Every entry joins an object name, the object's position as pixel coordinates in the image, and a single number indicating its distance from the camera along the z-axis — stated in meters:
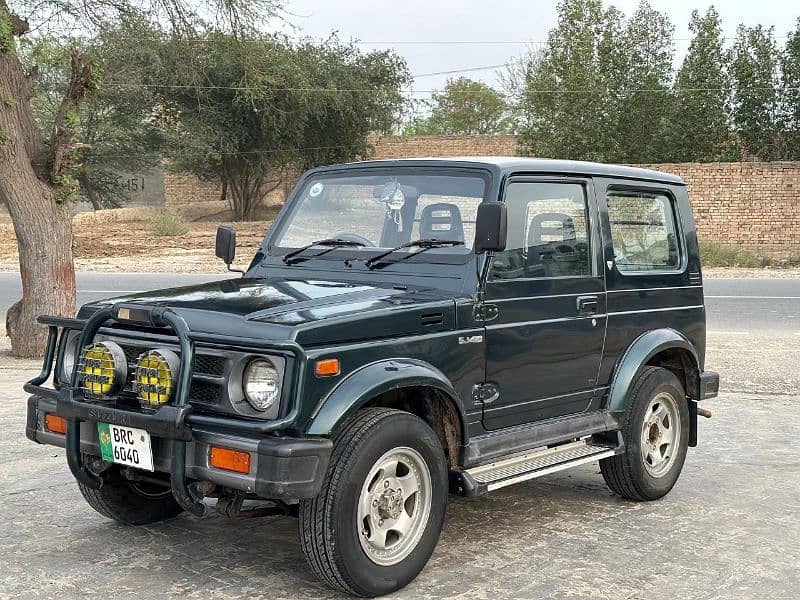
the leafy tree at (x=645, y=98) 33.94
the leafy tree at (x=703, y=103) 33.44
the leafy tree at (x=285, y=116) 35.41
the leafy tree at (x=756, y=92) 32.94
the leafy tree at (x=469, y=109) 62.50
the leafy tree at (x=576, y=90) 33.56
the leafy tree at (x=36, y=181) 11.41
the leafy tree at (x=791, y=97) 32.44
